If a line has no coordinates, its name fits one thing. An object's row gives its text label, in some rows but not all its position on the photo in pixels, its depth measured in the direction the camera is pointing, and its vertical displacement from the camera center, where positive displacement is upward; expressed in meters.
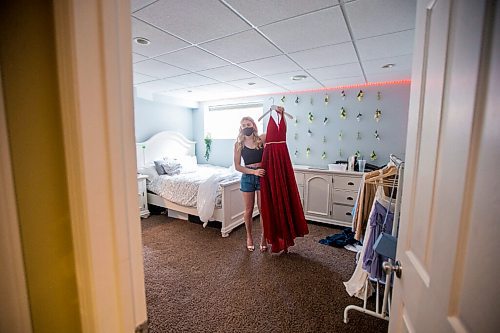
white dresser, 3.29 -0.78
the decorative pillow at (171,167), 3.90 -0.44
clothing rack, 1.30 -0.75
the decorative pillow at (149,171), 3.86 -0.51
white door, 0.40 -0.07
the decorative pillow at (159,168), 3.91 -0.45
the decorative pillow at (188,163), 4.22 -0.44
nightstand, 3.64 -0.92
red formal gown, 2.29 -0.53
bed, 3.03 -0.71
